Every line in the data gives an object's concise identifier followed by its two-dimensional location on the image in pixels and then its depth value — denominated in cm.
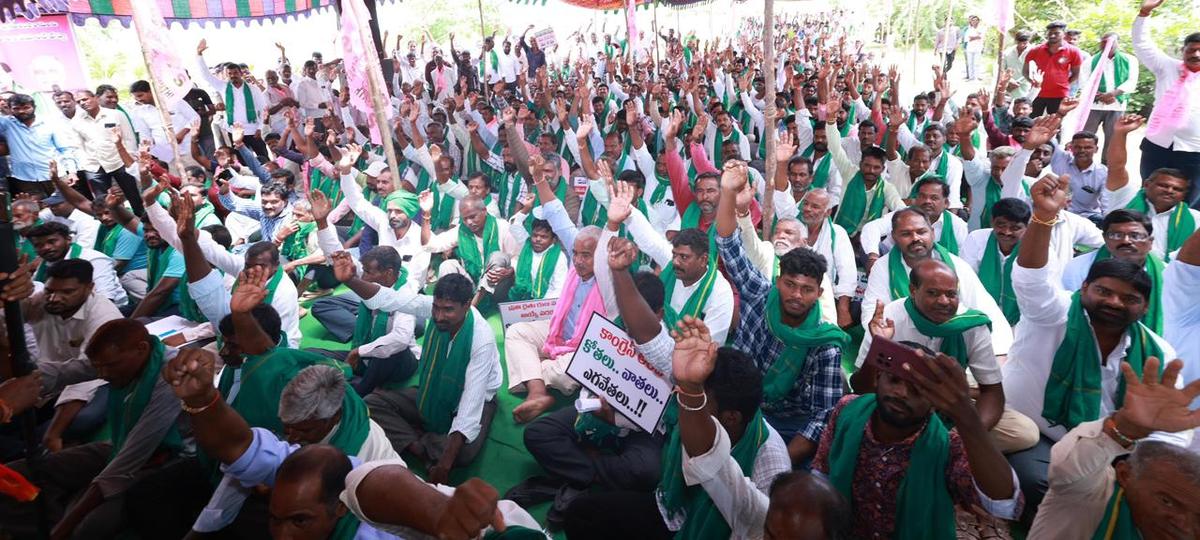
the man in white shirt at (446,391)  301
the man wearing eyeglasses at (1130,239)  278
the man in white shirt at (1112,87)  645
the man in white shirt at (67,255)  408
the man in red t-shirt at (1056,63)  736
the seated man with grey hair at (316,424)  215
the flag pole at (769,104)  389
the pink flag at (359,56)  523
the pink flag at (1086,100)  544
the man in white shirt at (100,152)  706
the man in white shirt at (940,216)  432
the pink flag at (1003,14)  704
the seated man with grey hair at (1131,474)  143
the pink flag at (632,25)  943
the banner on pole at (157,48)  480
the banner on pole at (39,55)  1056
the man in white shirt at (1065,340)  230
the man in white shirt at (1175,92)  478
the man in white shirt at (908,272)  320
